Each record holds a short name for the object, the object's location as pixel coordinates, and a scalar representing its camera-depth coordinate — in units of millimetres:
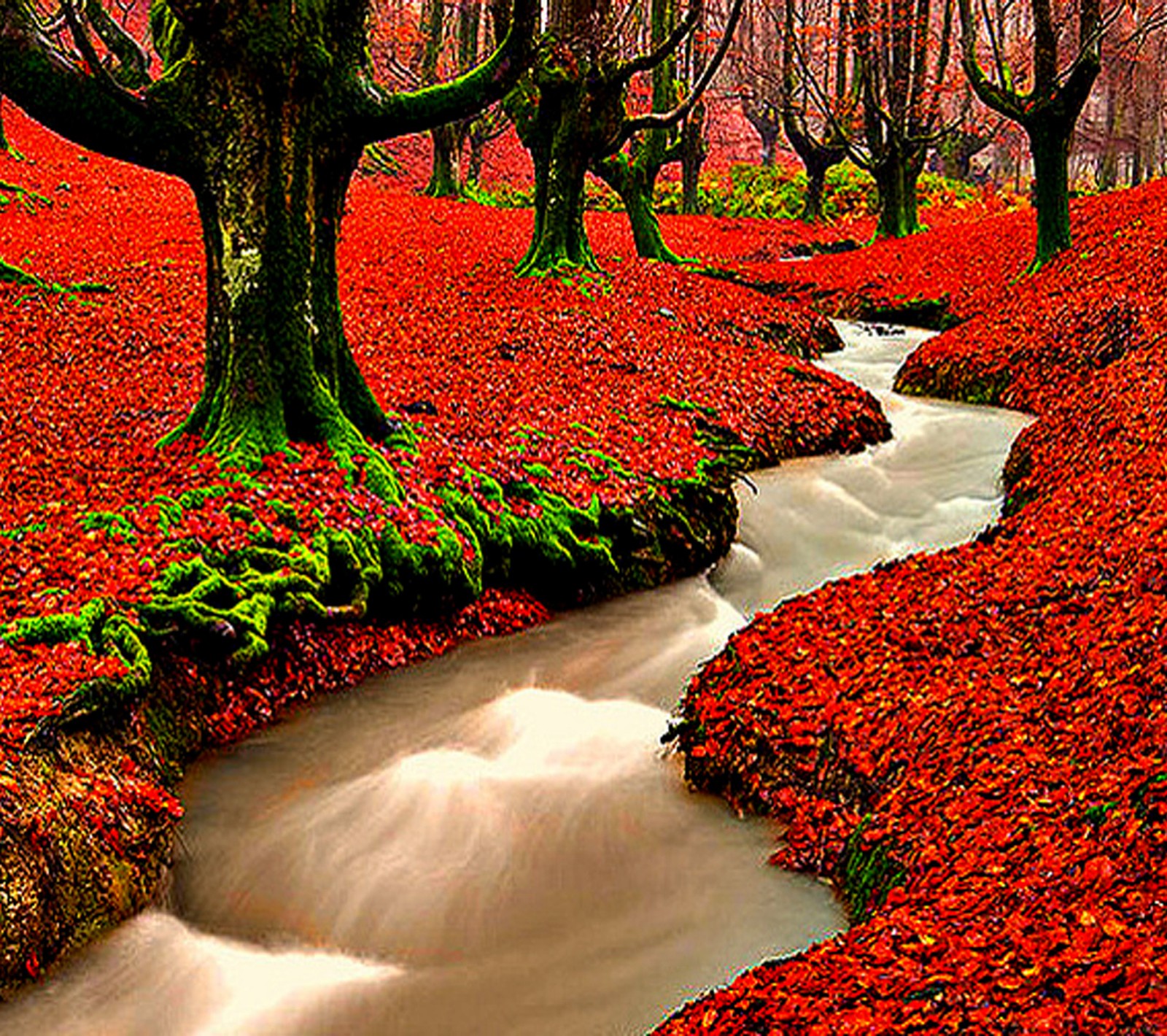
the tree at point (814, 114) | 26594
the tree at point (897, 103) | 25453
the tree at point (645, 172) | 20312
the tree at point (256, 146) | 7895
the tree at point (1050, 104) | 17422
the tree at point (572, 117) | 15883
